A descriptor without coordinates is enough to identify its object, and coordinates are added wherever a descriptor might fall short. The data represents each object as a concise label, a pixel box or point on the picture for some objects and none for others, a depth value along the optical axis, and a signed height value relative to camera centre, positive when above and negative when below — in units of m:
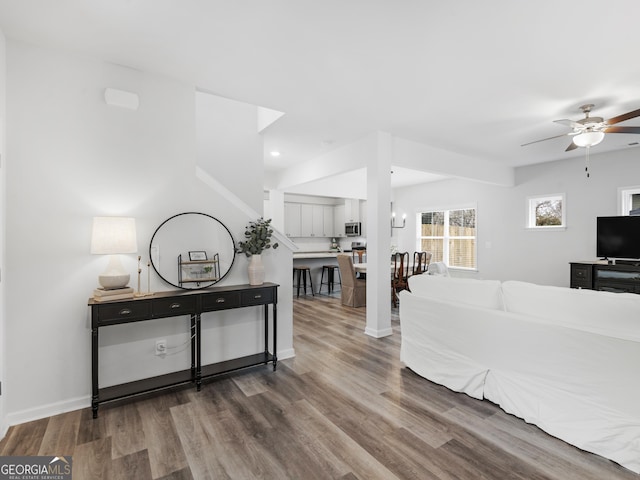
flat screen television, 4.94 +0.03
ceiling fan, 3.45 +1.20
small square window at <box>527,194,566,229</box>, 6.21 +0.53
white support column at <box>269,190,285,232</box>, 7.04 +0.67
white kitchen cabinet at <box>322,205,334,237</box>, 8.28 +0.44
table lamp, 2.36 -0.04
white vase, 3.14 -0.32
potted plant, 3.15 -0.08
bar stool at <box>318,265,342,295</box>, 7.56 -0.91
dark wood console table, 2.34 -0.60
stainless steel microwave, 8.12 +0.23
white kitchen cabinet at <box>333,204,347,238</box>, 8.36 +0.44
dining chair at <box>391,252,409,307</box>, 5.86 -0.76
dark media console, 4.65 -0.55
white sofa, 1.86 -0.79
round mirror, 2.87 -0.12
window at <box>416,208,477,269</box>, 7.71 +0.06
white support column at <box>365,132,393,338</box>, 4.27 -0.05
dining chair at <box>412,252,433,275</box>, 6.18 -0.48
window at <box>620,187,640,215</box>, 5.38 +0.65
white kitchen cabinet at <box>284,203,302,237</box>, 7.55 +0.44
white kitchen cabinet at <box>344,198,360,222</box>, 8.28 +0.71
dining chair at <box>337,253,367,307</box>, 5.87 -0.84
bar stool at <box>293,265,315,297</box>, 7.16 -0.79
